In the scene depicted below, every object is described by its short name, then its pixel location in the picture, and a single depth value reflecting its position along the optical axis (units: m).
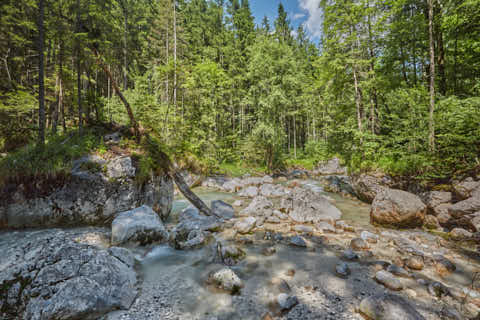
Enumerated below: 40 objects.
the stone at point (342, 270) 3.46
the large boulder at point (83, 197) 4.51
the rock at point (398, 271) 3.43
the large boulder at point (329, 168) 21.66
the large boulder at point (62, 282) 2.14
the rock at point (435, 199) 6.05
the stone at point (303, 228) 5.79
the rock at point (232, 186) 13.18
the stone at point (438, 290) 2.90
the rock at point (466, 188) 5.46
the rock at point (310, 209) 7.00
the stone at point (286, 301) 2.62
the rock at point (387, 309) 2.25
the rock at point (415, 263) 3.67
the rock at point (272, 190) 11.38
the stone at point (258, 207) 7.63
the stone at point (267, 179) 16.29
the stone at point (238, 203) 9.17
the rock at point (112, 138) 6.46
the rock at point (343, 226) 5.89
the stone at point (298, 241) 4.80
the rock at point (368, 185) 8.27
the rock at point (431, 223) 5.72
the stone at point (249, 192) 11.40
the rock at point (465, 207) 5.09
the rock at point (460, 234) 4.83
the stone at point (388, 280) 3.06
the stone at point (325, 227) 5.87
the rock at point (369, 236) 5.04
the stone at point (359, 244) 4.60
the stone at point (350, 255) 4.09
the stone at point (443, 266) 3.61
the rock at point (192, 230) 4.58
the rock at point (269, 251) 4.35
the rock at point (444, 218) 5.59
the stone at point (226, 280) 2.99
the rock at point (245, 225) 5.67
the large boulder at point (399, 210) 5.84
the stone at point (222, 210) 7.29
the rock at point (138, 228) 4.25
